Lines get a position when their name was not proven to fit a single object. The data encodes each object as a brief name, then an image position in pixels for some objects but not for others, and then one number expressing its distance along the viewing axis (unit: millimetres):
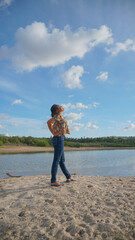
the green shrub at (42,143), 66525
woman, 5160
